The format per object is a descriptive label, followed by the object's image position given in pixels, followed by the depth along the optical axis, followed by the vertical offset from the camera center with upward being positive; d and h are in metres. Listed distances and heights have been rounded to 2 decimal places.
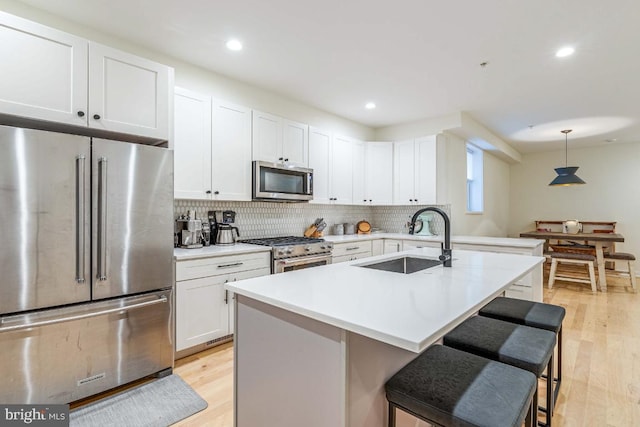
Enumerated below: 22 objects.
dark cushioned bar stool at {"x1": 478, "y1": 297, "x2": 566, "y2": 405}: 1.76 -0.59
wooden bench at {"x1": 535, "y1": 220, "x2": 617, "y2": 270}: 6.07 -0.26
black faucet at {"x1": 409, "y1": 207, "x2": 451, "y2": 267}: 1.85 -0.22
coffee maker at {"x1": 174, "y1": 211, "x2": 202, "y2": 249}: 2.85 -0.15
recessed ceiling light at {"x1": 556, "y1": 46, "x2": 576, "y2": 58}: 2.58 +1.38
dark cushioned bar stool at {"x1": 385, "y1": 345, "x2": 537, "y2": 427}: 0.98 -0.61
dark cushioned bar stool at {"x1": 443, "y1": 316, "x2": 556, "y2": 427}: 1.38 -0.61
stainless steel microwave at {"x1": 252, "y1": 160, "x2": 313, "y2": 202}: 3.26 +0.37
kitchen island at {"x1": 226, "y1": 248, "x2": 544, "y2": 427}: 1.01 -0.43
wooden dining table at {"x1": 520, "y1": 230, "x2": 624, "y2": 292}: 4.85 -0.39
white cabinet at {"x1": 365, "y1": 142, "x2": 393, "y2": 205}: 4.73 +0.66
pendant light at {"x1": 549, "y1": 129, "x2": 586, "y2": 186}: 5.16 +0.63
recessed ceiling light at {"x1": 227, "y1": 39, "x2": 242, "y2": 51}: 2.52 +1.40
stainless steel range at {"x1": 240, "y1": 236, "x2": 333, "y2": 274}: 3.02 -0.38
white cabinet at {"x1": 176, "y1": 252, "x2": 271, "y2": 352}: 2.45 -0.66
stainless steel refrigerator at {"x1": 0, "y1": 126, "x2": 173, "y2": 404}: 1.72 -0.30
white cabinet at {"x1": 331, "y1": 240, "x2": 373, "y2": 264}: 3.70 -0.44
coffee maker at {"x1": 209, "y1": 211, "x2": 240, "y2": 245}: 3.16 -0.12
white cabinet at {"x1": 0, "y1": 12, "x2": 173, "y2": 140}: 1.79 +0.86
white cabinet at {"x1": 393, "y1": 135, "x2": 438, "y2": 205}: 4.34 +0.63
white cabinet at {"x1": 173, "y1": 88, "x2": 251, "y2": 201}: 2.76 +0.63
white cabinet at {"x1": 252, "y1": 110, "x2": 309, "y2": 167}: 3.36 +0.86
